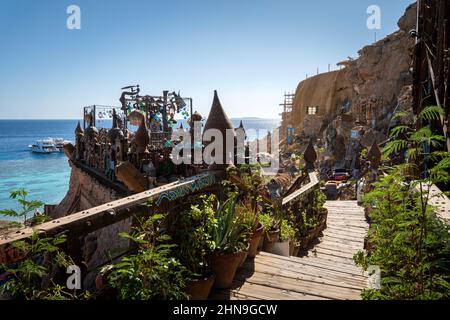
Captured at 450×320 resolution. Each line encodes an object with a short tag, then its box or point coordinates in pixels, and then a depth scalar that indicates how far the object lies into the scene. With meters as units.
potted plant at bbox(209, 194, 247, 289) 3.40
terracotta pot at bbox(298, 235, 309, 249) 6.75
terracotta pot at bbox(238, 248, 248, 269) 3.63
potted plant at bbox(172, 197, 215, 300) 2.98
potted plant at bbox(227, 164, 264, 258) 4.24
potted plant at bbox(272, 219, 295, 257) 5.49
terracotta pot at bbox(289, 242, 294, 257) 6.02
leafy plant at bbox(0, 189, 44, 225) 1.90
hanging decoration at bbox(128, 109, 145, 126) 14.82
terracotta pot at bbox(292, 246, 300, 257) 6.32
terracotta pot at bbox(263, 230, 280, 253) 5.33
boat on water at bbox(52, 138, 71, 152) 88.75
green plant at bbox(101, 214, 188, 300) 2.21
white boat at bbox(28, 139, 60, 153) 83.12
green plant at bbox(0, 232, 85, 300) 1.79
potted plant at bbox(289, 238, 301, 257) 6.06
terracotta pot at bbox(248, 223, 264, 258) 4.31
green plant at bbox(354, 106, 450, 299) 2.14
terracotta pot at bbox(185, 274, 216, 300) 2.92
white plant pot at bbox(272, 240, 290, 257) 5.48
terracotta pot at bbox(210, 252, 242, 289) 3.39
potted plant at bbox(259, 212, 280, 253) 5.30
